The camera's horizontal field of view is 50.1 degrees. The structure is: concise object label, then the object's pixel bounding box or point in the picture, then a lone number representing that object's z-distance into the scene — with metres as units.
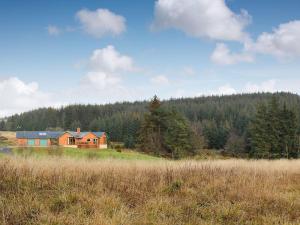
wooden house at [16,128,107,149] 69.88
